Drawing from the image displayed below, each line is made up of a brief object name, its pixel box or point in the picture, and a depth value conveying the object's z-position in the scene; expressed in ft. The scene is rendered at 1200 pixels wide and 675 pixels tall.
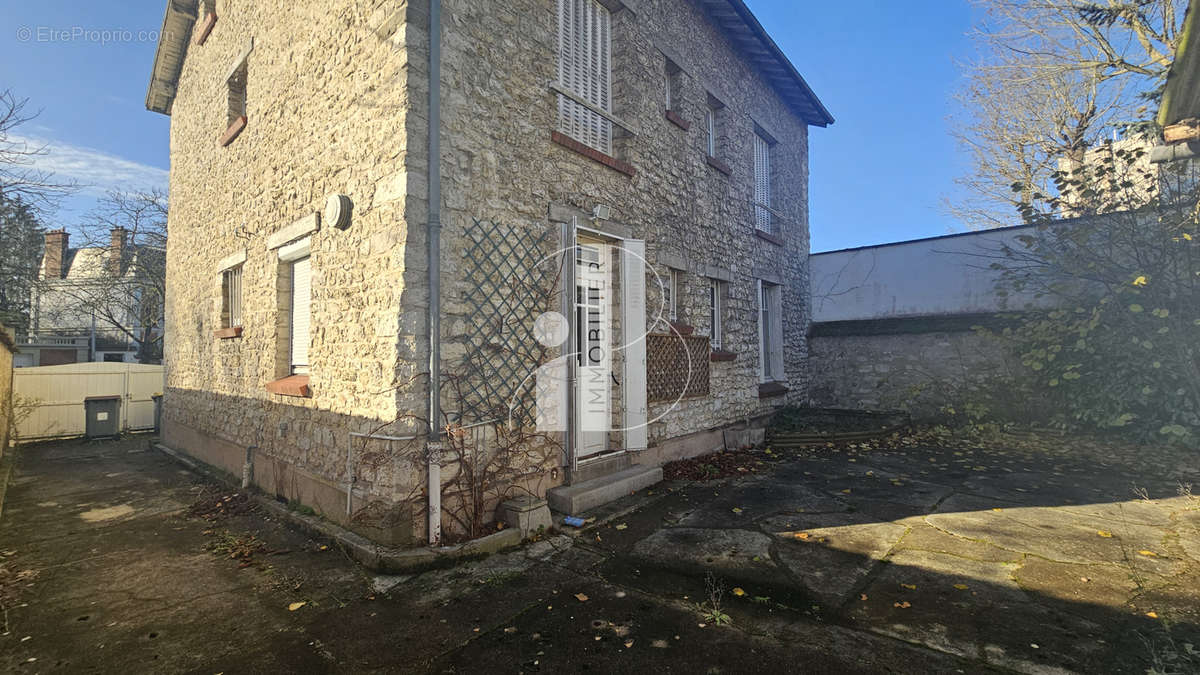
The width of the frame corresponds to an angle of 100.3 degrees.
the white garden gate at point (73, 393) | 34.88
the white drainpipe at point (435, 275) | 12.51
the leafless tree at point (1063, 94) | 26.37
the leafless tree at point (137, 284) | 54.54
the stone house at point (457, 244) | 13.08
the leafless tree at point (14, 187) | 30.17
